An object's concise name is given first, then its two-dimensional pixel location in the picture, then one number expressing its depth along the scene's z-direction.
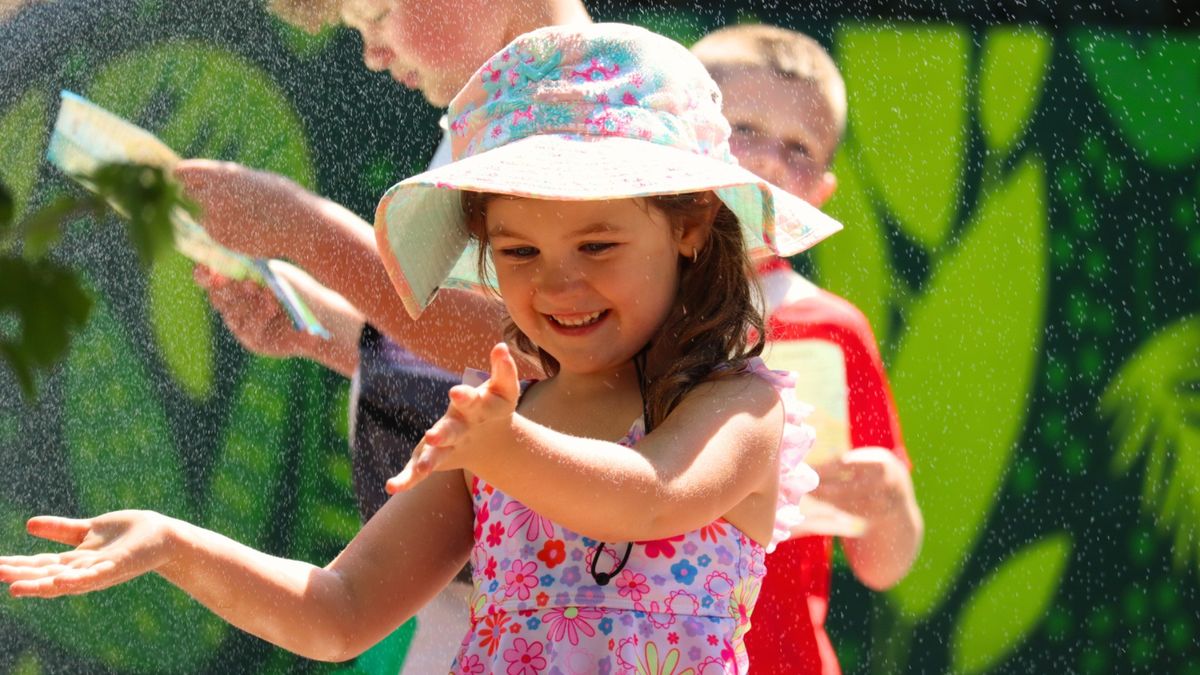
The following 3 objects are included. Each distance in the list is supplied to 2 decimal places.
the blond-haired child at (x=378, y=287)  4.86
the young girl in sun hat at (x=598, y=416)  3.32
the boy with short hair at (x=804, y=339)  5.30
